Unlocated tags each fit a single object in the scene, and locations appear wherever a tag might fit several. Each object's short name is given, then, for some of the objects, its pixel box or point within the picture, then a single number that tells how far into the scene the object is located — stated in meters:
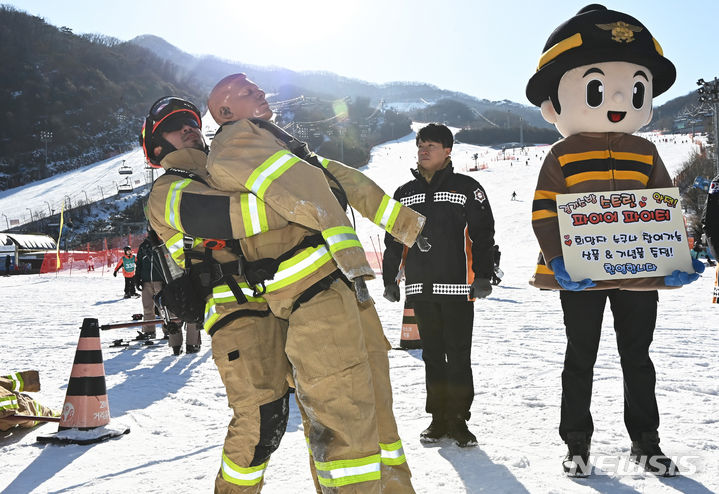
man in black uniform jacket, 3.86
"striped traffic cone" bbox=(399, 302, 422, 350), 7.16
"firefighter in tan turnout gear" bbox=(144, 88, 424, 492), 2.42
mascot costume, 3.13
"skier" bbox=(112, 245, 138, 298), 16.83
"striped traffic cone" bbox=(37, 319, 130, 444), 4.19
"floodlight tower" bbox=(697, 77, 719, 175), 29.61
